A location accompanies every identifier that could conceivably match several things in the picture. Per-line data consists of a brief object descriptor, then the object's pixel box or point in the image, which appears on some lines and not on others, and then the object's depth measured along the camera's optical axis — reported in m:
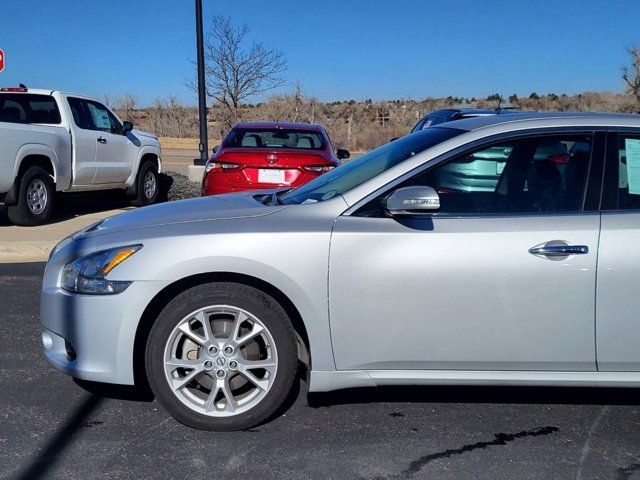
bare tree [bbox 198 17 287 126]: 22.78
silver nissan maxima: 3.87
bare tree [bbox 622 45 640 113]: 28.81
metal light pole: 14.56
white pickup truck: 10.21
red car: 8.83
